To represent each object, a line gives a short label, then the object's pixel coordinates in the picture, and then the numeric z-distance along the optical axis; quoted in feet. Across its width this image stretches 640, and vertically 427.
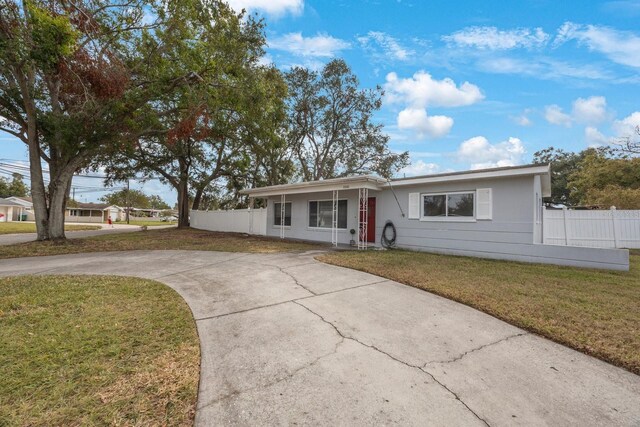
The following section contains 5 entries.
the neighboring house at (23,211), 138.41
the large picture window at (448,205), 30.07
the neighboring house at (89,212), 160.45
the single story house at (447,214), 26.23
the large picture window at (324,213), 40.36
